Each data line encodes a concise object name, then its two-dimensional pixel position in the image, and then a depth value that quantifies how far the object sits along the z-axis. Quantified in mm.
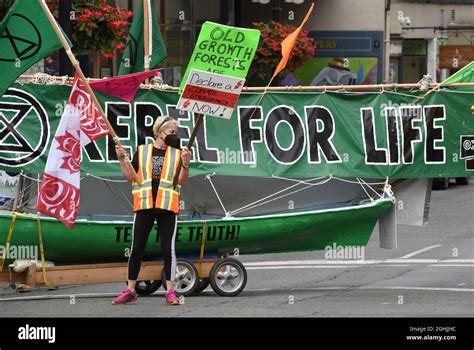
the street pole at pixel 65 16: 14570
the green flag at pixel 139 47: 13734
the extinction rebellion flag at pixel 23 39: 11922
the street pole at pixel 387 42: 38188
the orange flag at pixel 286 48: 13031
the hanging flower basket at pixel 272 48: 25531
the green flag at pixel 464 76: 13688
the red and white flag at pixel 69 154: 12031
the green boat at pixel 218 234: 12617
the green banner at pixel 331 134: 13320
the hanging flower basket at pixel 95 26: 16719
